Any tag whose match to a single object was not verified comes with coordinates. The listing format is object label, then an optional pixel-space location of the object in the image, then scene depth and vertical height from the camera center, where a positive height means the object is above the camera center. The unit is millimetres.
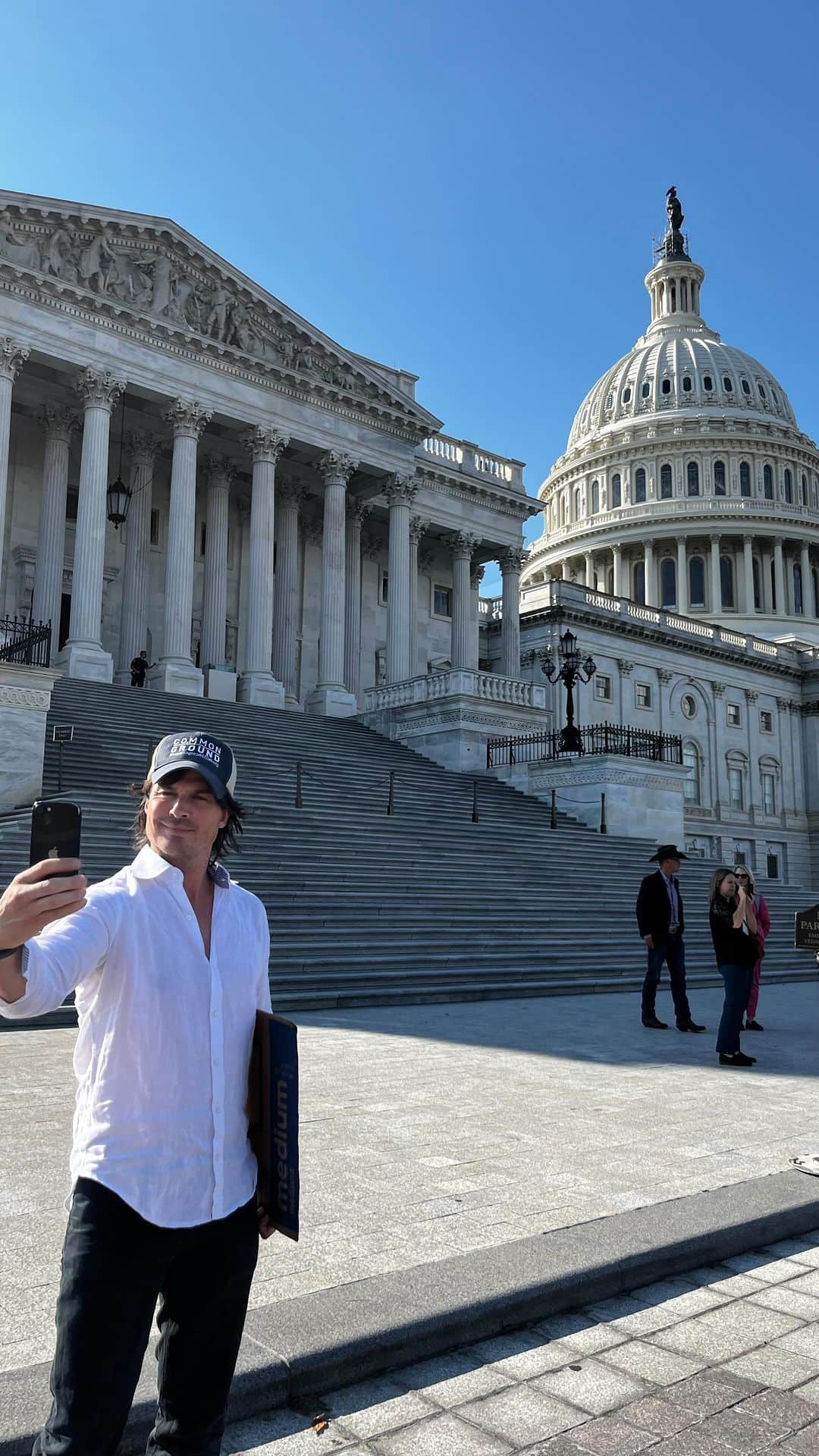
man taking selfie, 2529 -523
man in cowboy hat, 12922 -370
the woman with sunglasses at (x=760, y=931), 12791 -441
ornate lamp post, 31859 +6173
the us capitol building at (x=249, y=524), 32875 +13347
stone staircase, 15539 +361
